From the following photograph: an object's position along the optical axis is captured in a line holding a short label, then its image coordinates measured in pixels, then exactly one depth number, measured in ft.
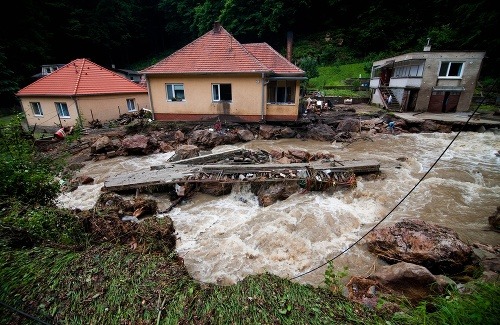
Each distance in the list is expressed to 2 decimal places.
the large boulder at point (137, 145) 39.96
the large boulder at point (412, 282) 12.82
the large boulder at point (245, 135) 46.50
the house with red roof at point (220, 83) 48.11
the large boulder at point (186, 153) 34.82
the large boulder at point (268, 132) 47.91
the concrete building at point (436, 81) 57.00
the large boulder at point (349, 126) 50.31
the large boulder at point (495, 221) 20.22
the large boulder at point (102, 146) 39.70
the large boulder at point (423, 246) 15.44
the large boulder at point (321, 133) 47.29
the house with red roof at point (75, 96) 54.13
